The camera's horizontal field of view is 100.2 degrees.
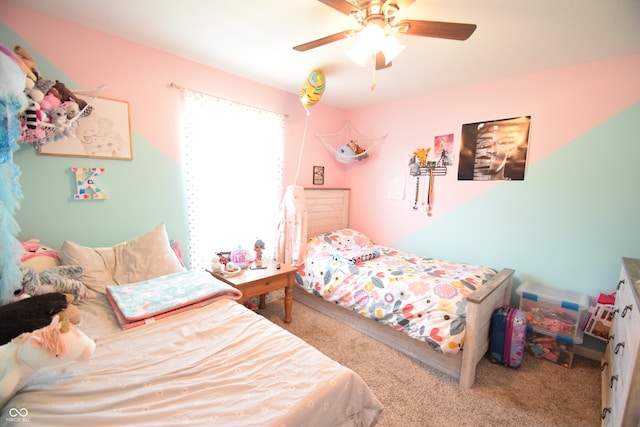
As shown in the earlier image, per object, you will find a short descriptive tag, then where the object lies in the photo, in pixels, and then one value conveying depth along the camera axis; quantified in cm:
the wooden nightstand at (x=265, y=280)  237
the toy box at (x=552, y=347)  226
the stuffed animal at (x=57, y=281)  141
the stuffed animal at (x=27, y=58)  164
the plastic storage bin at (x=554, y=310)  225
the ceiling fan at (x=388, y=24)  137
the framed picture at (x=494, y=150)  266
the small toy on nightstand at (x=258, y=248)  287
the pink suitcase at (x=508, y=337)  215
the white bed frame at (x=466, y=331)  192
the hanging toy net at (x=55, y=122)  166
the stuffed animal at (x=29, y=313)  110
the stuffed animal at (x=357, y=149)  383
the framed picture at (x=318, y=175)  372
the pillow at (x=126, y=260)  183
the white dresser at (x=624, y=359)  121
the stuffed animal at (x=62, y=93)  176
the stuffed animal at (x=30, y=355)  91
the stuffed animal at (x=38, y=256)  166
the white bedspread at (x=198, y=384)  93
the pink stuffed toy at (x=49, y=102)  170
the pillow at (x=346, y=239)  347
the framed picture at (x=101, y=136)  195
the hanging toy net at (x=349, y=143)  374
